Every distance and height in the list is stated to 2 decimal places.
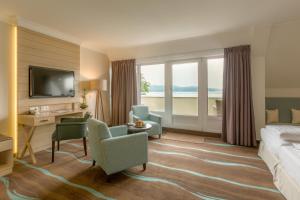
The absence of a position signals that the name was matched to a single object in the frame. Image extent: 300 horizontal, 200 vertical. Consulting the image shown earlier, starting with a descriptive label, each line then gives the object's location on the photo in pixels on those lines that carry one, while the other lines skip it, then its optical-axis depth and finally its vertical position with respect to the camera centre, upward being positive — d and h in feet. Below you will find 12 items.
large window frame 14.32 -0.23
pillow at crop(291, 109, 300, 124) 11.79 -1.33
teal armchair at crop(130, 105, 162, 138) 13.47 -1.69
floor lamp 14.51 +1.24
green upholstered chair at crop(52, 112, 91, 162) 9.16 -1.88
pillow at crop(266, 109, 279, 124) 12.41 -1.37
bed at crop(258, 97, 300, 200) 5.65 -2.54
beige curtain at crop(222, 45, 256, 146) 11.84 +0.11
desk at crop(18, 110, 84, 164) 9.02 -1.34
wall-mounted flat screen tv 10.50 +1.17
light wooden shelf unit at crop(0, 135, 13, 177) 7.74 -2.86
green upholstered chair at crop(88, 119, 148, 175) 6.99 -2.28
